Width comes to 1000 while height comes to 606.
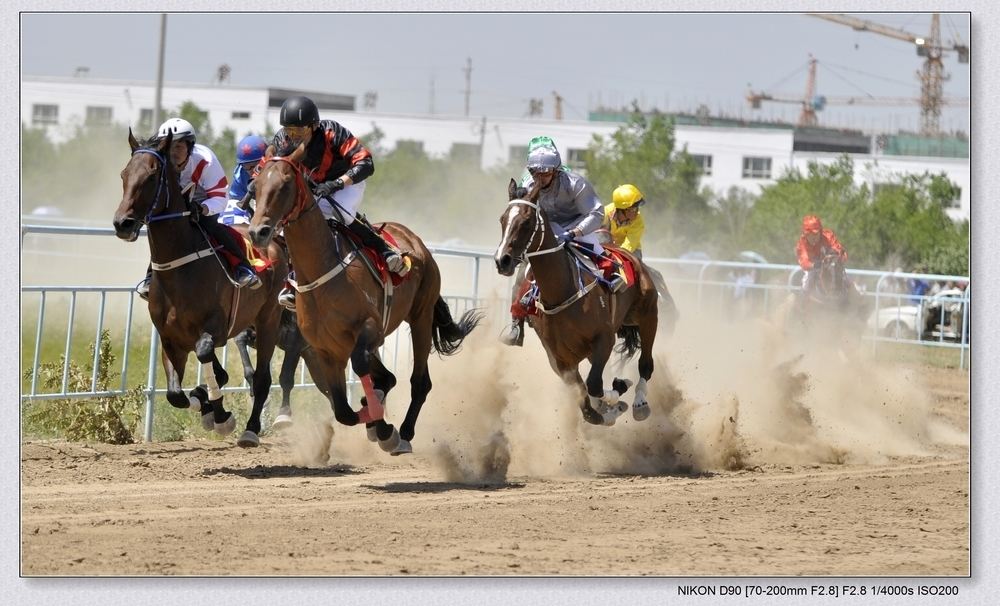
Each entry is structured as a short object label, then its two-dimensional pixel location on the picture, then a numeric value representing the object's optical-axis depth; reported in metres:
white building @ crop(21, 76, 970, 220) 45.88
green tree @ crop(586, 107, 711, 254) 50.16
